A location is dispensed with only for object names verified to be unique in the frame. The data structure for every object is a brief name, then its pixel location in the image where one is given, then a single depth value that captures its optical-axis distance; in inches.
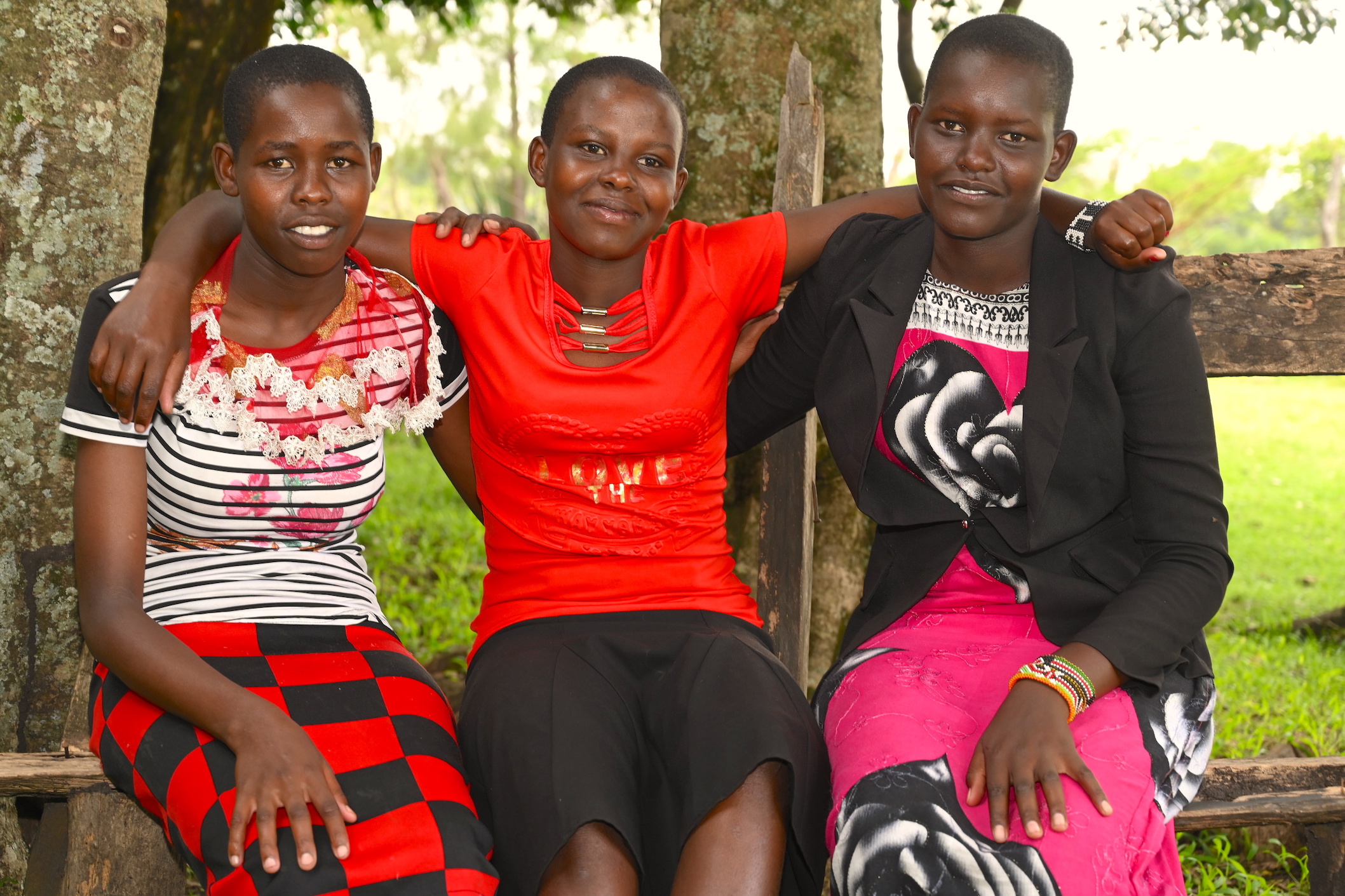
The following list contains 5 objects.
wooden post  118.0
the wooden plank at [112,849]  88.5
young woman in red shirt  80.4
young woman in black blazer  77.3
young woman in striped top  77.3
